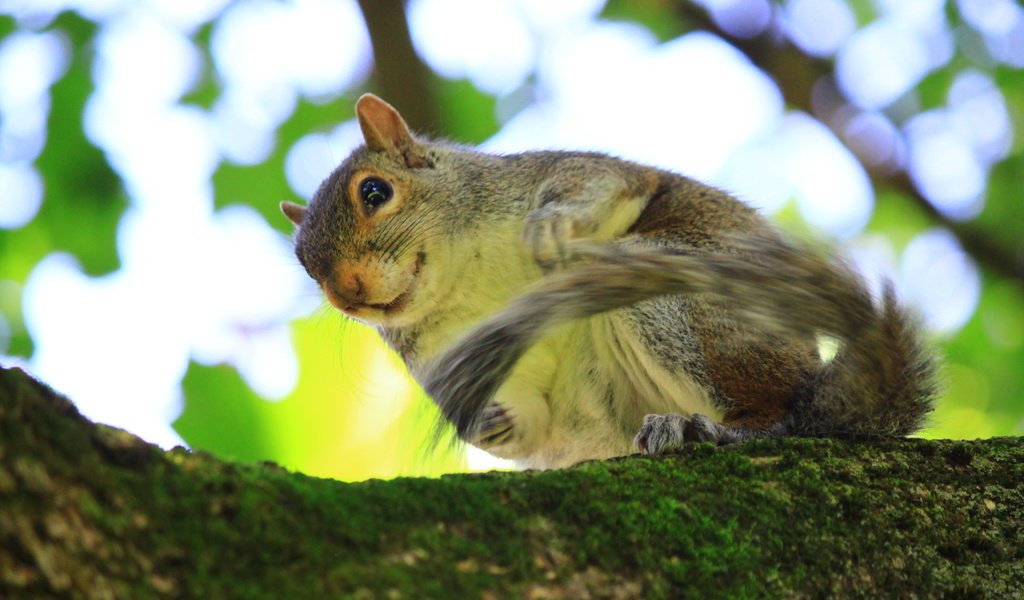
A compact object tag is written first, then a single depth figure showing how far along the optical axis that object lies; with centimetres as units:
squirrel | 284
